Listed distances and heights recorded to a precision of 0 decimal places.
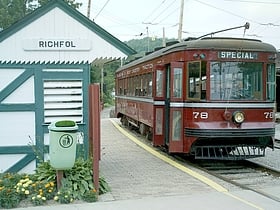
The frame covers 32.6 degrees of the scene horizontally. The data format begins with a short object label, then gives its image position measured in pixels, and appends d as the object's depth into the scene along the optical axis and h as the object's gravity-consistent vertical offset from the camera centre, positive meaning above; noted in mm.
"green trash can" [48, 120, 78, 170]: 7758 -910
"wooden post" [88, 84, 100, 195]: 8133 -556
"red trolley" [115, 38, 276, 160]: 11141 -152
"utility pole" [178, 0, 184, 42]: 27766 +4162
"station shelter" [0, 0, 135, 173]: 9172 +291
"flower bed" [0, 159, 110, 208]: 7620 -1597
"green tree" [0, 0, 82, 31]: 40756 +7461
